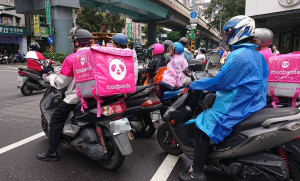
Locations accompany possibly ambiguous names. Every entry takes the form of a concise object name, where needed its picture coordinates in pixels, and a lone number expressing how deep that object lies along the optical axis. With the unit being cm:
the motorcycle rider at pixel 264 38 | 370
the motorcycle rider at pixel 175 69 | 466
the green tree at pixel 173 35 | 5617
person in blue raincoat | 225
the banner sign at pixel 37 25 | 2802
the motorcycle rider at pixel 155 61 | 509
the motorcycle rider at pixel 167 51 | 523
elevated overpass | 2006
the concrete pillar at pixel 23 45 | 3266
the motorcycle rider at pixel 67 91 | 309
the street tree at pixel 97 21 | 2984
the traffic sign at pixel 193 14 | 1638
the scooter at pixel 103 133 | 294
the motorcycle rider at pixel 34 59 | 815
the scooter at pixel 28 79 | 831
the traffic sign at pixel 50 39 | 1924
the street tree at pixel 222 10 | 3450
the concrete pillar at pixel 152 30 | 3572
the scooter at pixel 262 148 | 216
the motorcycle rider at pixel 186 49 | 603
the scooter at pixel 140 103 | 390
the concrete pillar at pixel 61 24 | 1992
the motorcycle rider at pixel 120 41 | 402
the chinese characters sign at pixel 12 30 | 2959
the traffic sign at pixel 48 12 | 1941
